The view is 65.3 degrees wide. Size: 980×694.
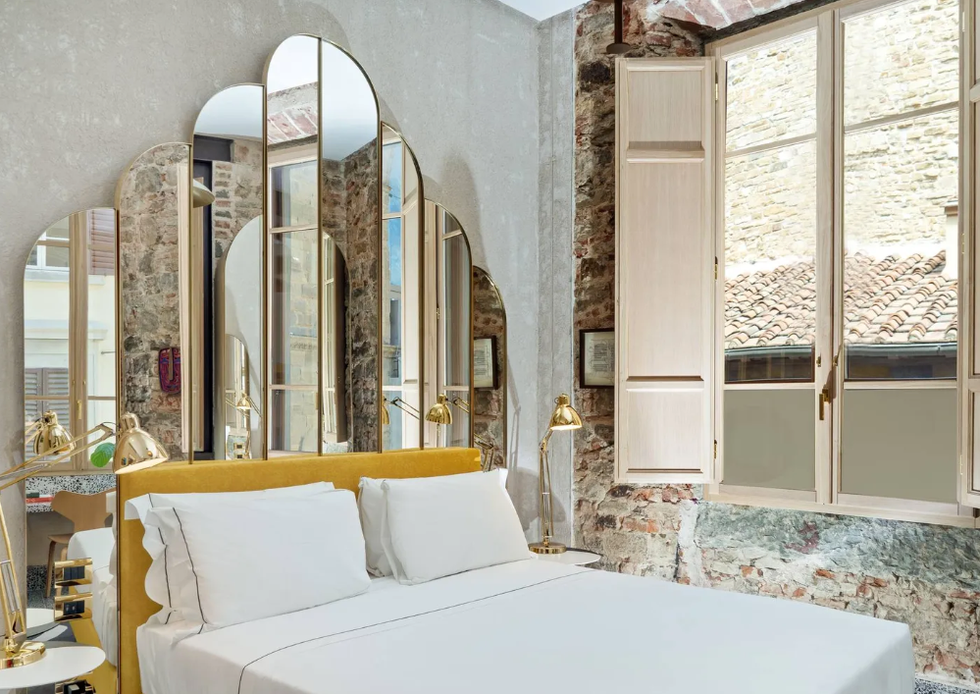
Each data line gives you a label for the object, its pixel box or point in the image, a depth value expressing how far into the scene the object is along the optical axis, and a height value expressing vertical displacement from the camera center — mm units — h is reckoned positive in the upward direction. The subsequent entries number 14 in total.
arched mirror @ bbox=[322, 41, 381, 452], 3223 +400
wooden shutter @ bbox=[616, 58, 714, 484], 3863 +339
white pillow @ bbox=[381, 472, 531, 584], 2896 -758
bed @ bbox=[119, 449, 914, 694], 1858 -857
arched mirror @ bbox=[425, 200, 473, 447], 3678 +70
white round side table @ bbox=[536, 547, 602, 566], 3675 -1085
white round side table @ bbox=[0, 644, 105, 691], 2018 -922
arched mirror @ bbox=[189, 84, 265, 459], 2809 +222
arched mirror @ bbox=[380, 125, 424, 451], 3461 +198
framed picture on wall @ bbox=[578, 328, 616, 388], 4133 -121
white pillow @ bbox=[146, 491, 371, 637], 2307 -707
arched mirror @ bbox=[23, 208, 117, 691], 2400 -177
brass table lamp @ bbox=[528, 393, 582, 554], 3708 -748
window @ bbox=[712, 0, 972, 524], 3342 +358
